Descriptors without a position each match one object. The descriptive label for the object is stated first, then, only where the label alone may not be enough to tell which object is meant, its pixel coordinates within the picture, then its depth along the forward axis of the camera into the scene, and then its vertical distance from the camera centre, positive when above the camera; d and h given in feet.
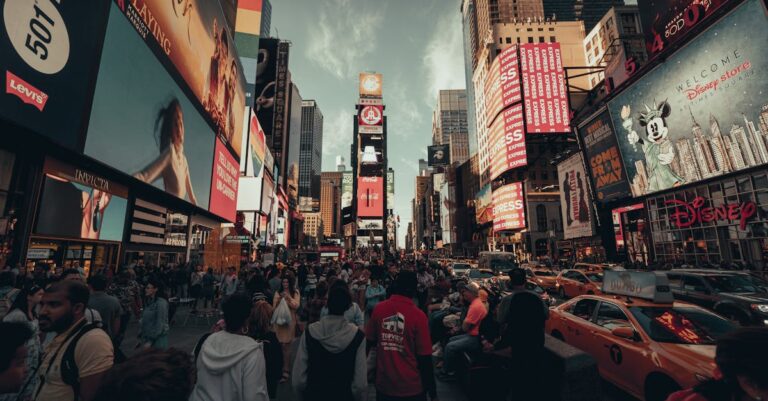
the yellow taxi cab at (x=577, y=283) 48.39 -4.86
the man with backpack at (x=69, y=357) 8.00 -2.53
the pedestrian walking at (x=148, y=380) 4.21 -1.64
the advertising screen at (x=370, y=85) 312.29 +159.69
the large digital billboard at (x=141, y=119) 48.83 +24.41
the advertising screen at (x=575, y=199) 130.72 +21.61
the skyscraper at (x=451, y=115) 618.44 +259.91
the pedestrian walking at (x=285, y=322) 21.91 -4.66
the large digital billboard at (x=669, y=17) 60.70 +47.07
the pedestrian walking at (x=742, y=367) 5.08 -1.85
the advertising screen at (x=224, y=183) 101.81 +23.51
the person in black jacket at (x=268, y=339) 12.08 -3.42
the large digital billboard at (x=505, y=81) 199.11 +106.31
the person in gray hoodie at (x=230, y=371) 7.85 -2.83
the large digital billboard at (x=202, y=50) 62.90 +49.45
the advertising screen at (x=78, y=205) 45.91 +7.67
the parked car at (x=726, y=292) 28.94 -4.21
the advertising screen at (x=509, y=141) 195.21 +67.73
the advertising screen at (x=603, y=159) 89.66 +26.31
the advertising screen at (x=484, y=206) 248.15 +36.20
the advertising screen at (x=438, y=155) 428.56 +126.86
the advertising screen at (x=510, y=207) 195.11 +27.27
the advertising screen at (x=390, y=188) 442.09 +87.57
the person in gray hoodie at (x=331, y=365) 9.85 -3.38
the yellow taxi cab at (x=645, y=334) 14.69 -4.37
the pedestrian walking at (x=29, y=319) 8.93 -2.74
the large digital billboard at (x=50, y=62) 33.71 +21.88
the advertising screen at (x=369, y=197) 264.93 +44.36
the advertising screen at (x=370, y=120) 273.33 +110.59
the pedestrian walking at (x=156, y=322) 19.77 -4.07
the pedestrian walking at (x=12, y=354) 6.37 -1.94
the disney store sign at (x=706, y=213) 67.59 +8.42
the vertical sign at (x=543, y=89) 192.97 +95.27
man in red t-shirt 10.81 -3.34
